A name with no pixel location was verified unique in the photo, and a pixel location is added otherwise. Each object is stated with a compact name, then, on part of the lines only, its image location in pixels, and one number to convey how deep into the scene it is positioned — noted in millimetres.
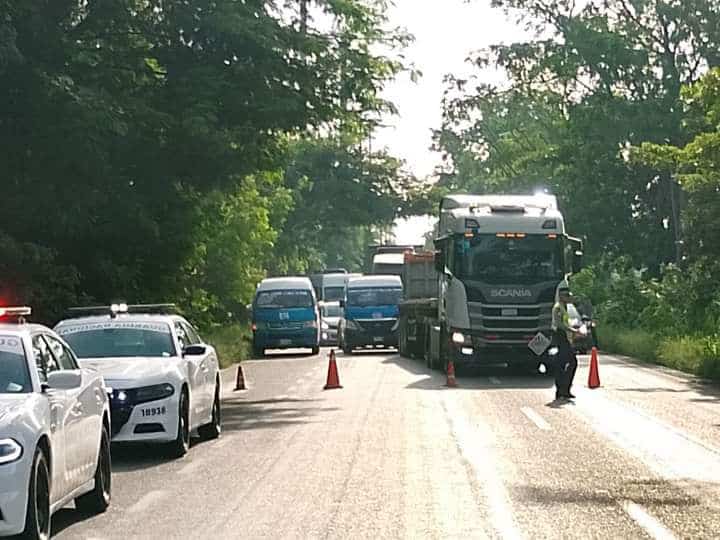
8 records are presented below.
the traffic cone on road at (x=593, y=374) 28000
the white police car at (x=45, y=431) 10008
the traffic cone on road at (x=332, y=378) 28719
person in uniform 25109
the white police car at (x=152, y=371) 16203
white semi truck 30484
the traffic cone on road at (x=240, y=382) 29520
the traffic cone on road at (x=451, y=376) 28339
